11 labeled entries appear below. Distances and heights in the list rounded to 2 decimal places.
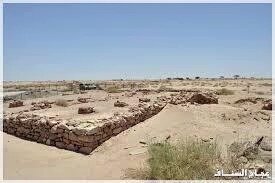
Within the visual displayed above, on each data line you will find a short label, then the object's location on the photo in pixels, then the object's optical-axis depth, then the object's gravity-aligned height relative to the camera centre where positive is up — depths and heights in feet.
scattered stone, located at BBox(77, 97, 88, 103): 33.17 -2.43
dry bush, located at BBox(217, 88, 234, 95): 45.04 -1.47
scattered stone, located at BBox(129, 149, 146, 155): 16.14 -5.45
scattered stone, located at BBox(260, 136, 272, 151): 13.96 -4.27
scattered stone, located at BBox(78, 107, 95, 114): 23.73 -2.93
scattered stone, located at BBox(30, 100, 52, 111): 27.85 -2.92
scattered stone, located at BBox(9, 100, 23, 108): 33.68 -3.11
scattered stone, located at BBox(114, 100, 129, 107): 26.21 -2.43
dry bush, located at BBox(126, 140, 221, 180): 12.02 -4.94
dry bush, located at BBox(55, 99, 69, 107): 30.49 -2.71
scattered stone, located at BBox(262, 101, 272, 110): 29.42 -3.04
